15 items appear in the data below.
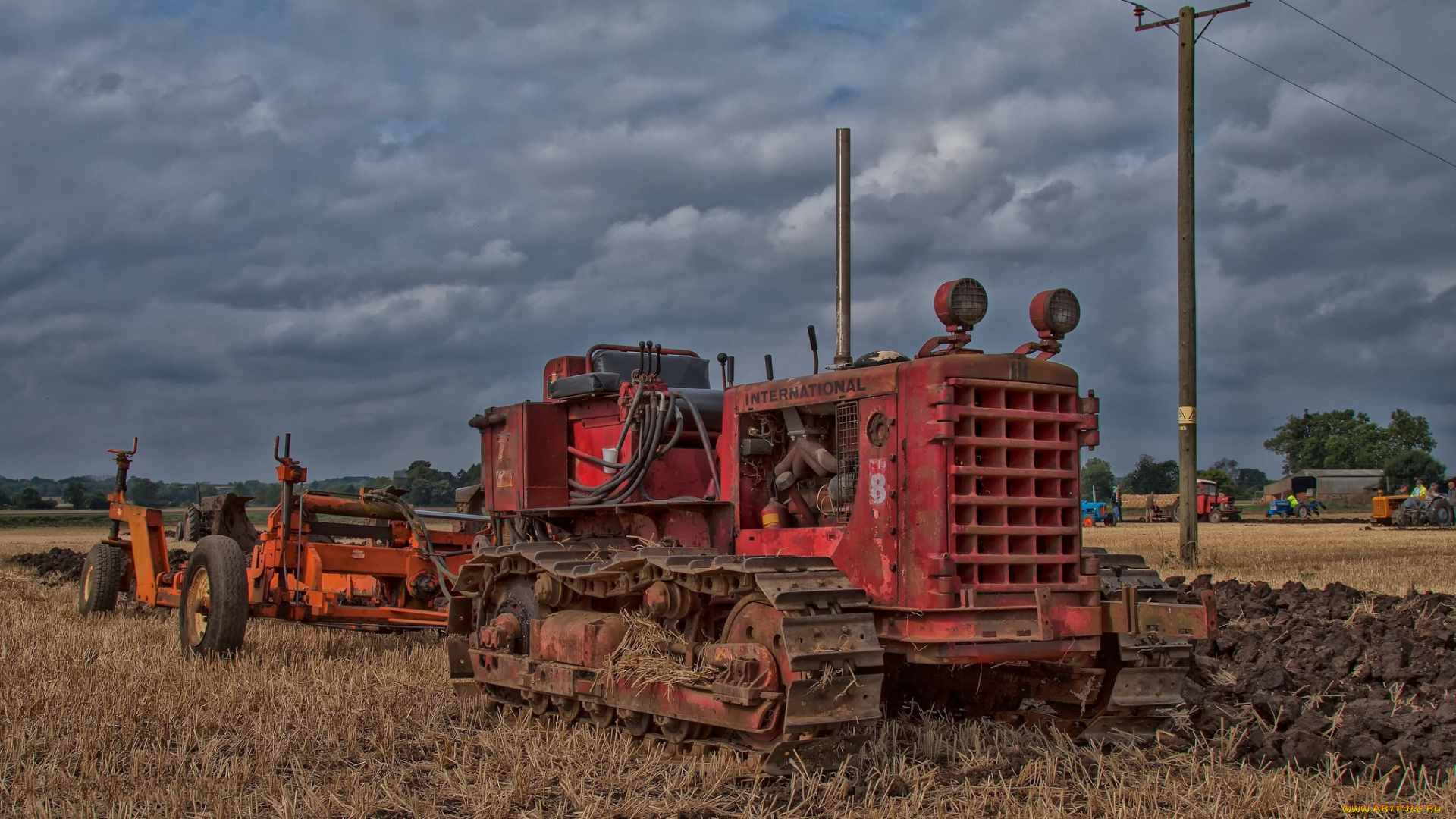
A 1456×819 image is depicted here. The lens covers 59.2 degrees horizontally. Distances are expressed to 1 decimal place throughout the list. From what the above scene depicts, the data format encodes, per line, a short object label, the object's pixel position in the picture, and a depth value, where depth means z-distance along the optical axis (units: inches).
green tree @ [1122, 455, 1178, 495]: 3595.0
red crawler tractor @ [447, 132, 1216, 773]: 265.7
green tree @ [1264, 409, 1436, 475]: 4493.1
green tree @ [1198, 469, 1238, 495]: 3575.3
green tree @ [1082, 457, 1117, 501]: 3634.4
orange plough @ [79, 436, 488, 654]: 441.7
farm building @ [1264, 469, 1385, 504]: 3275.1
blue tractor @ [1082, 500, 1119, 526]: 2143.2
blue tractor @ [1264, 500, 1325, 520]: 2246.6
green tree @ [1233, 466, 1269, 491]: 5393.7
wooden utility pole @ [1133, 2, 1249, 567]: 732.7
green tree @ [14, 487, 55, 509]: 2886.3
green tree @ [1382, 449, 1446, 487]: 3796.8
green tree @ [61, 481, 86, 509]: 2952.8
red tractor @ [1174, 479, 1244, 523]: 2225.6
